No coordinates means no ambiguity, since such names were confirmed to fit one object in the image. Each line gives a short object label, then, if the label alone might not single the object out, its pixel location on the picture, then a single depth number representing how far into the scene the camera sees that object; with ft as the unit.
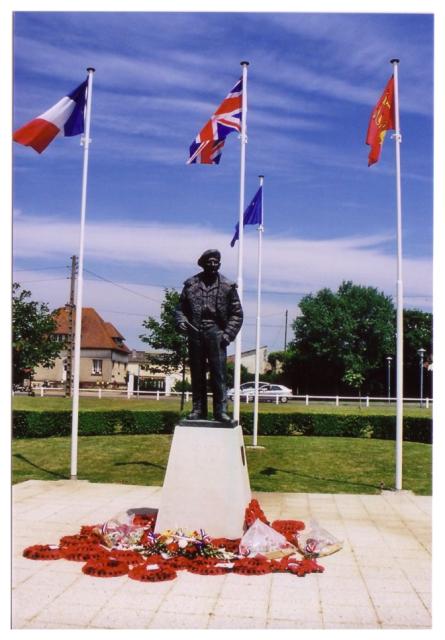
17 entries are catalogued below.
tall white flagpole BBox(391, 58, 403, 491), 35.12
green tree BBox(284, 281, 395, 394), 146.92
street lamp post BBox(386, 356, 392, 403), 124.69
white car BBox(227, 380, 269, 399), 112.31
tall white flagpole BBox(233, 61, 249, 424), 37.68
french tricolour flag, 32.16
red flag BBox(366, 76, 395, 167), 35.40
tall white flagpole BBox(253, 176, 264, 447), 54.39
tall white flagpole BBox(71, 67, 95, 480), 36.24
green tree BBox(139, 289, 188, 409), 78.74
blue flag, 48.65
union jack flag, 35.86
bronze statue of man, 26.02
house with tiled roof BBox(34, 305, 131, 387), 158.30
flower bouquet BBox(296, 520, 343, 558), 23.13
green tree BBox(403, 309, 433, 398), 109.19
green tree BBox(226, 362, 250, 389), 165.03
